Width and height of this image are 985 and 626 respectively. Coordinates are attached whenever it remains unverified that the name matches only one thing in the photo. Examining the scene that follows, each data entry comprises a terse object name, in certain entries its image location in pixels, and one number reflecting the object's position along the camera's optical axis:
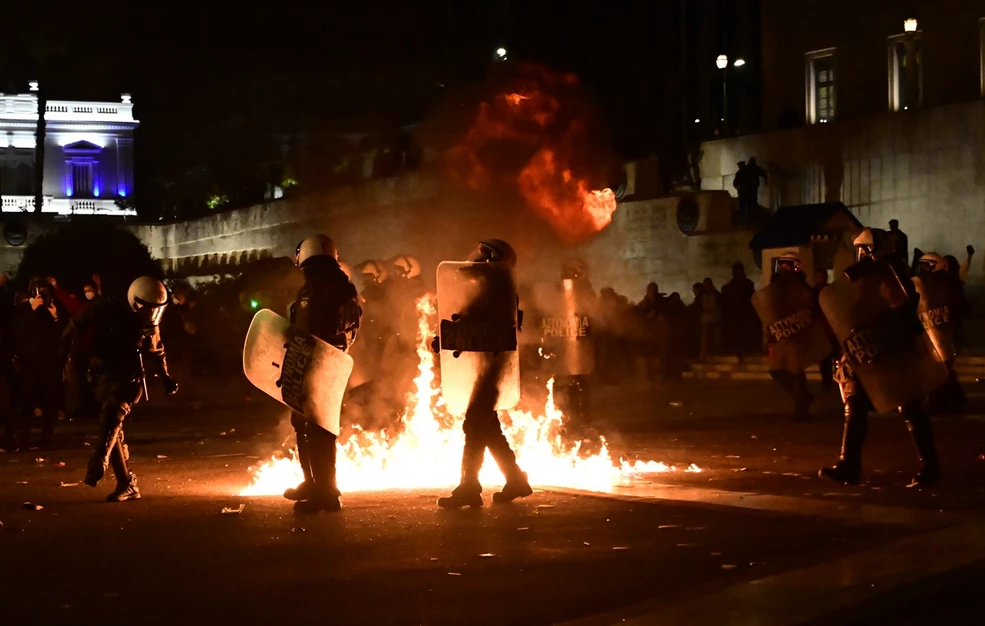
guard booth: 25.84
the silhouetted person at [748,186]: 32.00
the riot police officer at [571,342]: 13.89
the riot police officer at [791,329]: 17.06
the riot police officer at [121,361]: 10.80
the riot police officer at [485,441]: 9.95
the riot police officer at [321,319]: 9.87
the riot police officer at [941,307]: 15.56
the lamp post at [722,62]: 34.41
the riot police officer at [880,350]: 10.68
